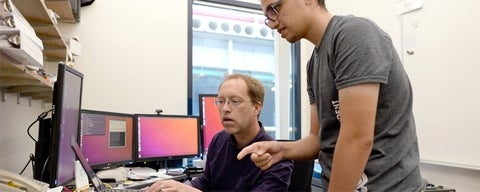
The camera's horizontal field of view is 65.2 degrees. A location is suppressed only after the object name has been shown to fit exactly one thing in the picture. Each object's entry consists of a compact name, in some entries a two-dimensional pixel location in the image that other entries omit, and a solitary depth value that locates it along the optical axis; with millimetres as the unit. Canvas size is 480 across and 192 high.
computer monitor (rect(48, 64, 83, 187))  1103
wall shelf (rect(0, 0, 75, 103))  1204
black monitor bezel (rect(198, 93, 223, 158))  3135
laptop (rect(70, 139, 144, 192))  1281
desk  1980
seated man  1463
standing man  843
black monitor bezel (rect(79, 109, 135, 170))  2017
